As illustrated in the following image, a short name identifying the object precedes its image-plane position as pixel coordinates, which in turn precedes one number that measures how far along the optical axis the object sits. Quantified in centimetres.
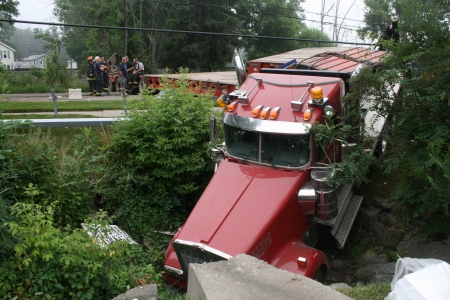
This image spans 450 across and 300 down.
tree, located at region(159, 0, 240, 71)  3959
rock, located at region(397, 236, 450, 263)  731
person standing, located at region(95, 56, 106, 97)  2034
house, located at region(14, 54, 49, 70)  8632
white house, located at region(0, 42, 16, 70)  8256
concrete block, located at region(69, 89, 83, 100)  1933
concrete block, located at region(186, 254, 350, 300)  407
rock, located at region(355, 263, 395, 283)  784
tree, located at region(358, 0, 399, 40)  5297
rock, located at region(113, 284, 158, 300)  472
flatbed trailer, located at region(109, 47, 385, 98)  1023
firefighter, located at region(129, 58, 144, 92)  2155
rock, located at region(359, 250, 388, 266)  868
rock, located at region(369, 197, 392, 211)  950
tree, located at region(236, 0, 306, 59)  4906
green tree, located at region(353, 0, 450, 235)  707
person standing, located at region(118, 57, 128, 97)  2106
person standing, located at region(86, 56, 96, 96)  2062
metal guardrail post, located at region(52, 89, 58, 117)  1393
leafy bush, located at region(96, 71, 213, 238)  1015
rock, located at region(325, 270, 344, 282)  843
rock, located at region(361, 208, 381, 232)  941
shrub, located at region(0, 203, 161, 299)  539
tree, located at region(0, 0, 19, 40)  2542
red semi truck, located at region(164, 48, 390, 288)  699
